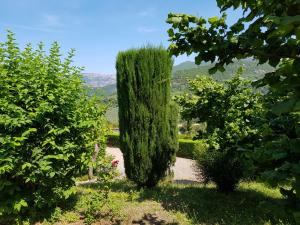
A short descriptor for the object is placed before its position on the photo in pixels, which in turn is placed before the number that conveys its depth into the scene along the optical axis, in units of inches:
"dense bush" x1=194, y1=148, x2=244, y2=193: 250.9
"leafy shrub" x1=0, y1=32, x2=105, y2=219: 176.5
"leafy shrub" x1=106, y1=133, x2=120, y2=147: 867.9
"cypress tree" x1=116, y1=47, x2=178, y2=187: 269.6
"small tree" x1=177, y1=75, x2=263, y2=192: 217.4
